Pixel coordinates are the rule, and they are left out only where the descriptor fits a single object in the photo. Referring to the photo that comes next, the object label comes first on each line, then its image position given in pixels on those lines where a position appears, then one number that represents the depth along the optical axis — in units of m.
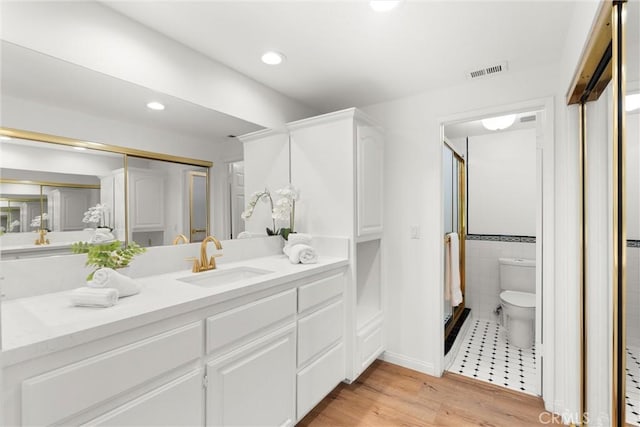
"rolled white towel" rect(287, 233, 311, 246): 2.19
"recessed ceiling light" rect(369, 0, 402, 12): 1.43
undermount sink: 1.68
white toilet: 2.83
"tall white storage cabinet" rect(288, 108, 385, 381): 2.16
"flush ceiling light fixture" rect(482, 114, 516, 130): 2.97
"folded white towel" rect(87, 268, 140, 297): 1.19
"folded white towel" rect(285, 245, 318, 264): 1.98
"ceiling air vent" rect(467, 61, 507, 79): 2.04
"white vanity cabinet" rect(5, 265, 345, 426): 0.87
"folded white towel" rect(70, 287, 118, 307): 1.11
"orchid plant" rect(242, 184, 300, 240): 2.25
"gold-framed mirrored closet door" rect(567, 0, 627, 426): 0.99
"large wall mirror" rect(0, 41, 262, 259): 1.25
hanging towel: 2.94
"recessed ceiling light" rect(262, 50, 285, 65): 1.89
